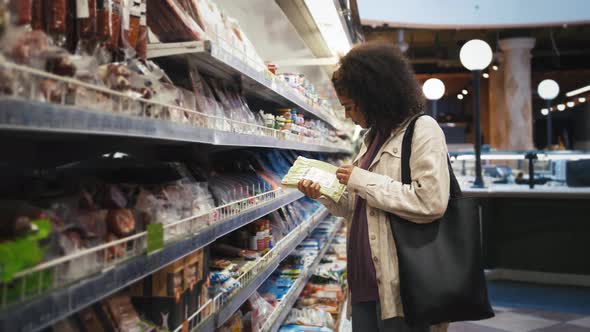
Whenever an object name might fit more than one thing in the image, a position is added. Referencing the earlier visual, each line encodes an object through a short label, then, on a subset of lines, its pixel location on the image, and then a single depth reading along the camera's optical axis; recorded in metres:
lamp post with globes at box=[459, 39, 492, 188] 5.24
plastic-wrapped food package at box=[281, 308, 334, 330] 2.81
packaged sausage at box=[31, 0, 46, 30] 0.96
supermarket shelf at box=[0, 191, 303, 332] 0.67
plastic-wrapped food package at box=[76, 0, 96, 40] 1.09
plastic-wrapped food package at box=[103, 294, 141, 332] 1.14
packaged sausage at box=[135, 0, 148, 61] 1.25
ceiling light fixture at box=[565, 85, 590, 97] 13.75
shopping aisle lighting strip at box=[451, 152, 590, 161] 5.49
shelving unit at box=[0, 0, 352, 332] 0.70
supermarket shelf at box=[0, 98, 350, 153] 0.65
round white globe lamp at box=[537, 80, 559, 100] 10.62
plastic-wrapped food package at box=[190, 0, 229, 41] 1.59
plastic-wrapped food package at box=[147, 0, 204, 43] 1.39
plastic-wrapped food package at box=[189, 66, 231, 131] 1.57
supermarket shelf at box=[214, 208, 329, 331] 1.55
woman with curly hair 1.58
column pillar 11.26
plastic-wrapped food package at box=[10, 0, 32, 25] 0.83
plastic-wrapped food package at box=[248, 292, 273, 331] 2.05
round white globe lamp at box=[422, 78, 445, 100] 9.63
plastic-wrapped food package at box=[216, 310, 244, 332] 1.89
